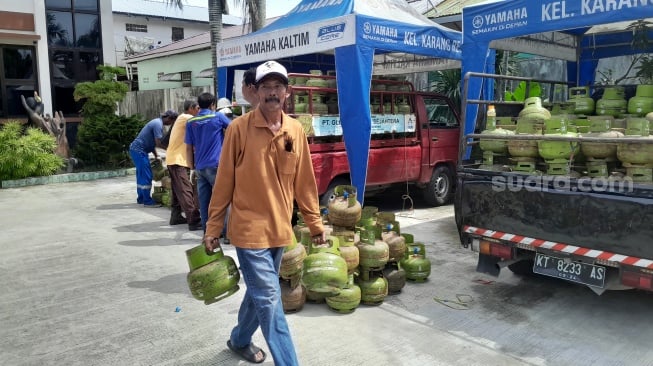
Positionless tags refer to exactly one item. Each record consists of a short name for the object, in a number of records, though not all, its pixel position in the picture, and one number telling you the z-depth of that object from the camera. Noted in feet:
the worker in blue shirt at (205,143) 18.28
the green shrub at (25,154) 37.40
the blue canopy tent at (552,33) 18.21
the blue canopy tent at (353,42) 22.20
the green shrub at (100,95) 44.98
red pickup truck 23.53
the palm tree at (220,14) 40.01
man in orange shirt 9.68
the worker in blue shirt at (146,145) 29.89
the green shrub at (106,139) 43.01
